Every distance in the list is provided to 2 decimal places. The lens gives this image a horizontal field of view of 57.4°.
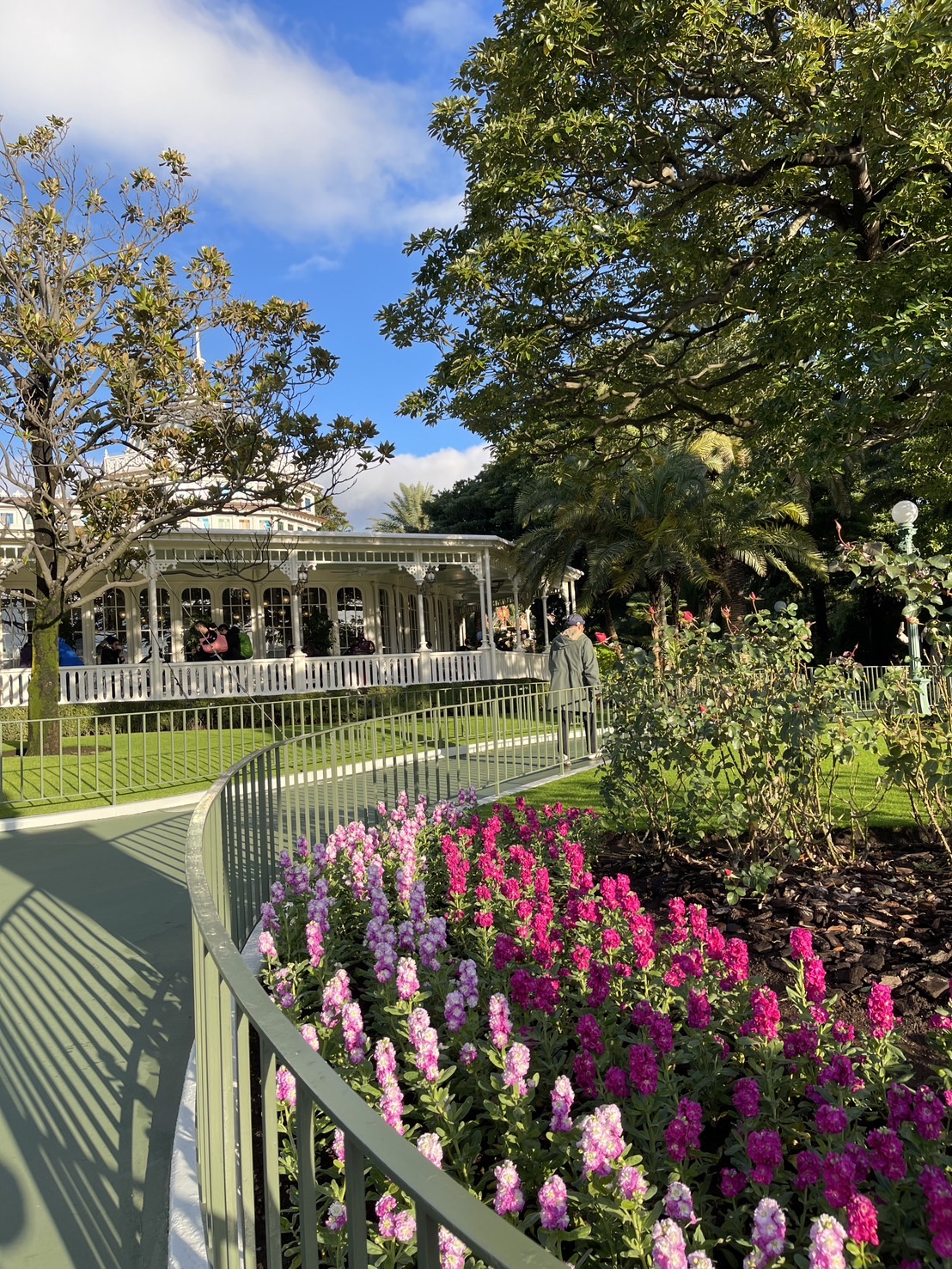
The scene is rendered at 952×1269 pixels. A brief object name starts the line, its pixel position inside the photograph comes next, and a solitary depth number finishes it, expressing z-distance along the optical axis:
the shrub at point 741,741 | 4.71
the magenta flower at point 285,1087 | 2.55
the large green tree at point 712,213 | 7.90
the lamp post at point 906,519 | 15.11
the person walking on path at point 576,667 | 11.25
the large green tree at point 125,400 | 13.25
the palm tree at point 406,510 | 52.41
